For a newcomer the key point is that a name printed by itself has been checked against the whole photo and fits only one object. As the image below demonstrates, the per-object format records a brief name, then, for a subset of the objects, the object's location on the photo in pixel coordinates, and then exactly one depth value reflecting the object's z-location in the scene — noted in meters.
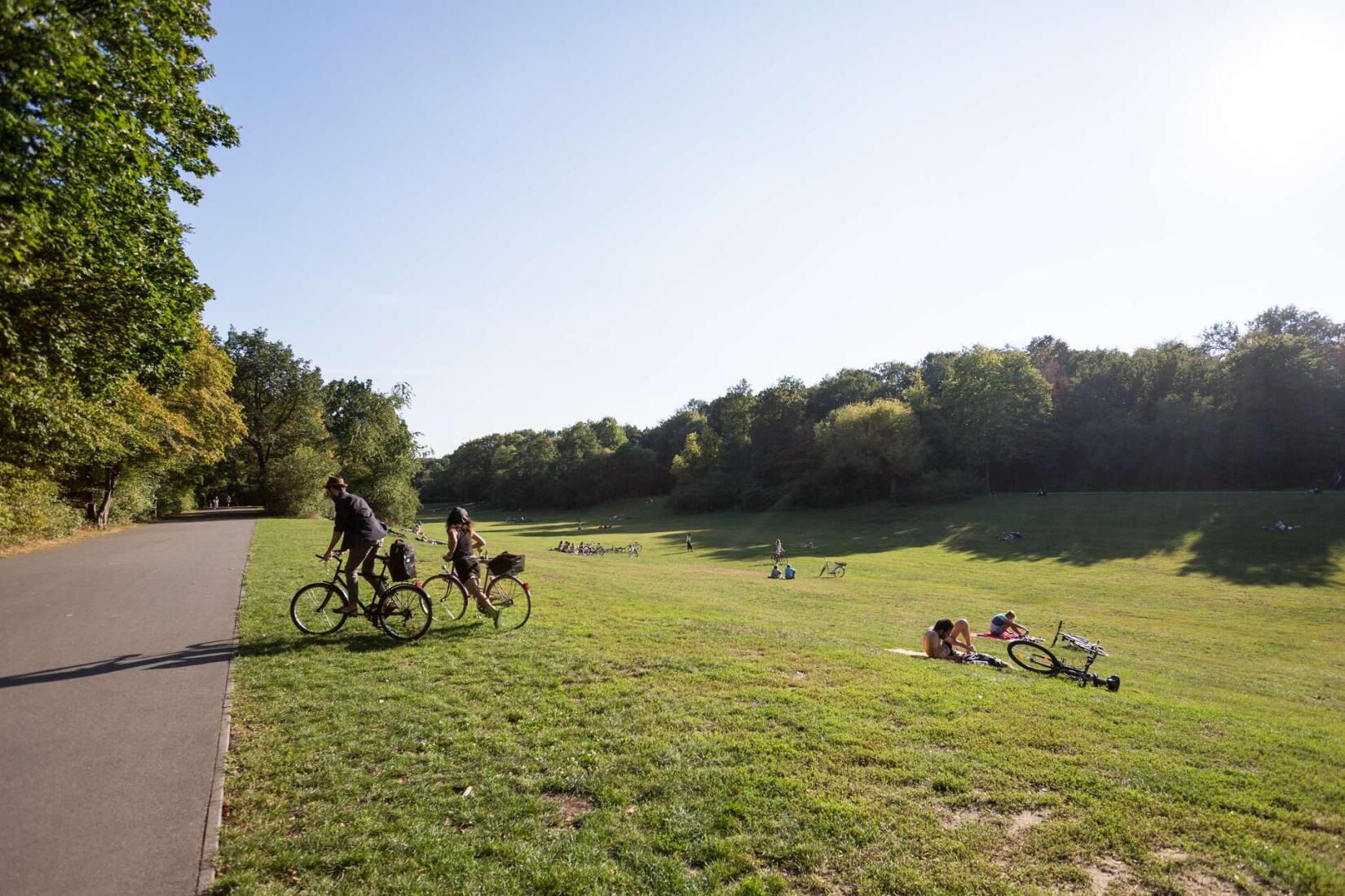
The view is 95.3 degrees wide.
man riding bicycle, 9.07
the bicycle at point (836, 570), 30.52
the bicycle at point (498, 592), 10.11
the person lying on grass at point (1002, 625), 11.59
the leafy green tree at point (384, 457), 46.97
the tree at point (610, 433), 117.31
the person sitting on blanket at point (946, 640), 10.69
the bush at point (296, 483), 42.78
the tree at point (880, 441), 61.72
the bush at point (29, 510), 20.41
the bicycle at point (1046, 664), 9.50
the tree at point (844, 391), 82.44
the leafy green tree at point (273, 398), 52.84
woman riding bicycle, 10.04
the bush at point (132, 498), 34.31
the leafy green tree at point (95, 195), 8.51
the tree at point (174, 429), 26.97
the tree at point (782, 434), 77.06
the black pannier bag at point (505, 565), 10.35
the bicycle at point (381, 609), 9.10
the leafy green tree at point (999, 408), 63.03
